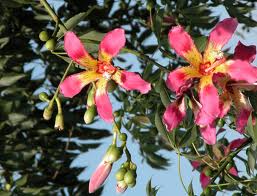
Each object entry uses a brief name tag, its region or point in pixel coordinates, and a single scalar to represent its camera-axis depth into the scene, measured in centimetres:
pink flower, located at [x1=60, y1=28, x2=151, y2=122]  120
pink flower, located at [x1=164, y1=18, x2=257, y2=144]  117
